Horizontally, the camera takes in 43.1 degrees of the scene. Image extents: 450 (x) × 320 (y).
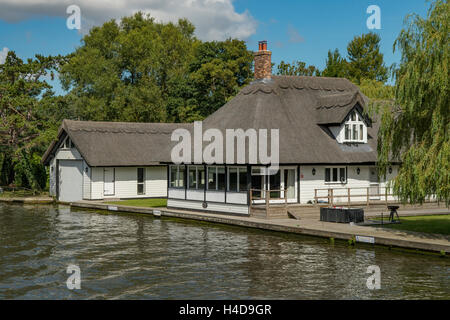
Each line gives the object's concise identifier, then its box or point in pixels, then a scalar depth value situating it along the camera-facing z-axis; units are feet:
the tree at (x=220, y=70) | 194.70
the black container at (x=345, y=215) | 93.50
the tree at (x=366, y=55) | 248.73
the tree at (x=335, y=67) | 225.97
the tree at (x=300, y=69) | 237.45
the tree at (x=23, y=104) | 151.12
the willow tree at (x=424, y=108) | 71.97
